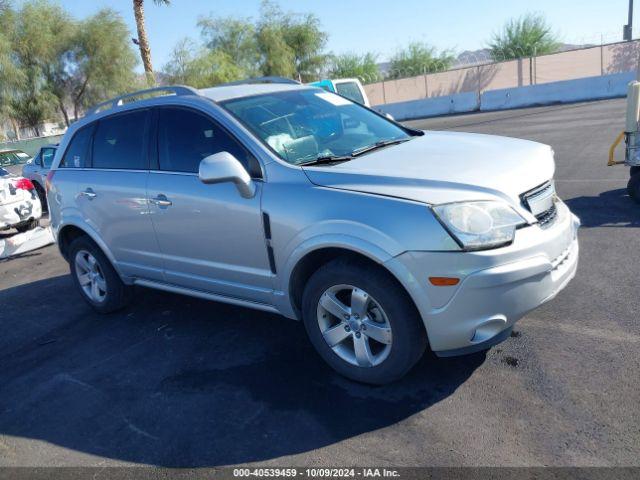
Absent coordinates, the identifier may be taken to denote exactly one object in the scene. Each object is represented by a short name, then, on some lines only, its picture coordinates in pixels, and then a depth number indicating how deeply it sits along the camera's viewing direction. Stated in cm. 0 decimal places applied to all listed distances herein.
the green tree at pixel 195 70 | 4081
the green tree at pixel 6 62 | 3434
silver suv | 301
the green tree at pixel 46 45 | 3631
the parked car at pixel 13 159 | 1716
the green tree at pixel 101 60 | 3759
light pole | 2891
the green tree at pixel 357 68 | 5762
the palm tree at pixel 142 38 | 2492
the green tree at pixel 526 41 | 5073
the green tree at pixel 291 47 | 4794
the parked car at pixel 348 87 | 1309
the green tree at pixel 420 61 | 5809
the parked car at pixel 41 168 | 1230
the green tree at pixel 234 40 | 4775
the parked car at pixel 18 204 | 900
